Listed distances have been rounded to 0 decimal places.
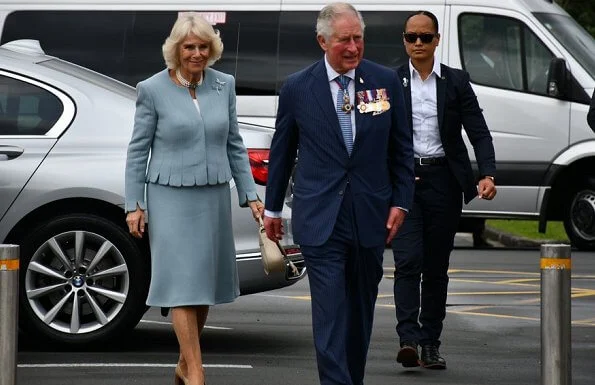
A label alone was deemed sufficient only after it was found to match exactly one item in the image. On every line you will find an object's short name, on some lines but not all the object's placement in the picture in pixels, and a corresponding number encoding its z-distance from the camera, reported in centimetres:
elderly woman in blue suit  1584
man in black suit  1789
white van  3462
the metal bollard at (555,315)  1394
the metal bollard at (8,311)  1350
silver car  1877
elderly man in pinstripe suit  1428
